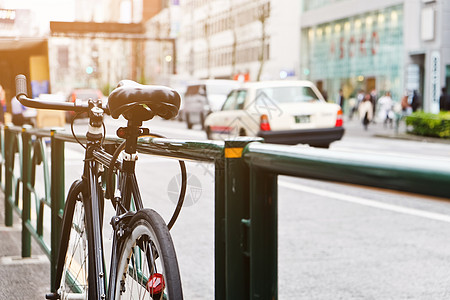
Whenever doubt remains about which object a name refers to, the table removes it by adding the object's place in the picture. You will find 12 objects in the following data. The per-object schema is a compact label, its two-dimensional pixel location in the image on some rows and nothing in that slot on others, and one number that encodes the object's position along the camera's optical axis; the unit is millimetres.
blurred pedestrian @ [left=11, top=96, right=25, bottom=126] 22269
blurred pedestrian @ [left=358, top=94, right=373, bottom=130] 34219
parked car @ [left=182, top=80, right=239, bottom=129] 33000
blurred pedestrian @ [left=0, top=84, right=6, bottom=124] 18336
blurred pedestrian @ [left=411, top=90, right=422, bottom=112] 36406
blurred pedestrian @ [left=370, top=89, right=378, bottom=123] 37831
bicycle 2447
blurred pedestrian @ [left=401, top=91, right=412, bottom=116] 34562
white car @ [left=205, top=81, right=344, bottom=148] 17609
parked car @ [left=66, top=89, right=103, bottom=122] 37944
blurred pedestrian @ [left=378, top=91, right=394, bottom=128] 35781
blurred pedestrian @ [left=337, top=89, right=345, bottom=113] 42147
